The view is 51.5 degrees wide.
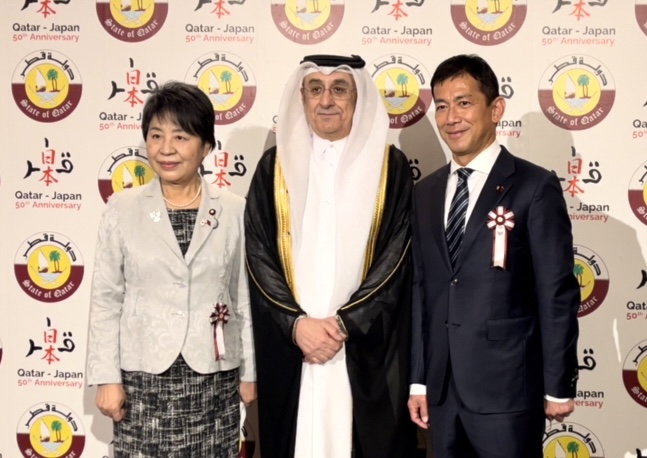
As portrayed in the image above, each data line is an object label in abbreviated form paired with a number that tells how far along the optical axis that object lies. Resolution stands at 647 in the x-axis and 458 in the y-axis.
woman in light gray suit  2.19
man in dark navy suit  2.07
